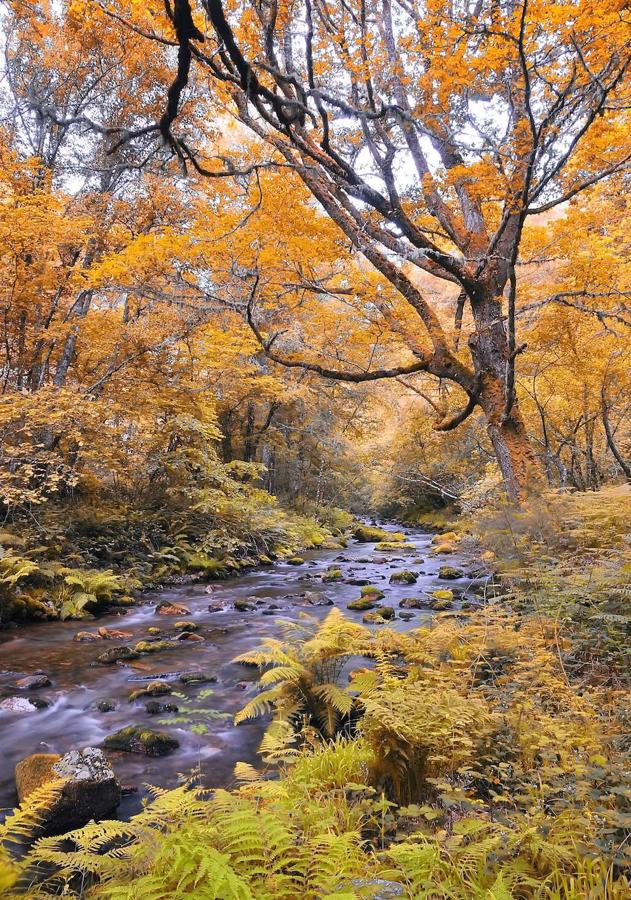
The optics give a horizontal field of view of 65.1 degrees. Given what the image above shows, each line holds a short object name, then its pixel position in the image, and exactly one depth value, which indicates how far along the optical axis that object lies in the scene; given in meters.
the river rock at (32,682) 5.98
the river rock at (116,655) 6.89
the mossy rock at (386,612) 8.68
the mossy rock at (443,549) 14.70
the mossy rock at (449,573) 12.69
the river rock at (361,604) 9.51
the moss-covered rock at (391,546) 18.97
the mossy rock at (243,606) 9.92
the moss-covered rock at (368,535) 22.73
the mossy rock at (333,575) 12.88
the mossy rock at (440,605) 9.29
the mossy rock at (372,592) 10.45
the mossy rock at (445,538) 17.44
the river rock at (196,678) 6.28
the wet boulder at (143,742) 4.64
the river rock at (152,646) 7.29
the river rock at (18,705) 5.46
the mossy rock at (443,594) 9.98
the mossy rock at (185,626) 8.40
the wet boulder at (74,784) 3.42
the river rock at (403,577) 12.24
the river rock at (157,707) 5.42
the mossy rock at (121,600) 9.90
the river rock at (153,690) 5.80
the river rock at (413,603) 9.55
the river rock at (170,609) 9.47
